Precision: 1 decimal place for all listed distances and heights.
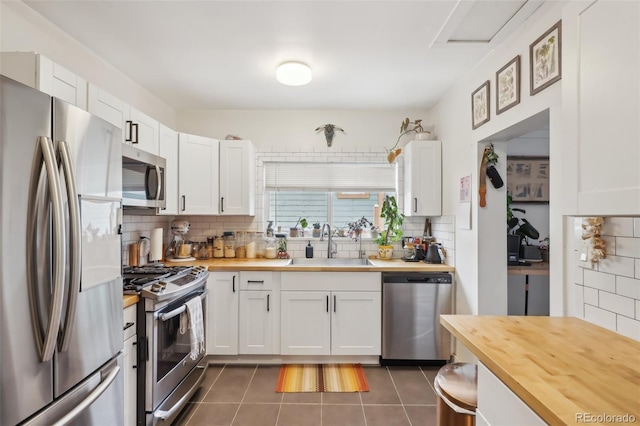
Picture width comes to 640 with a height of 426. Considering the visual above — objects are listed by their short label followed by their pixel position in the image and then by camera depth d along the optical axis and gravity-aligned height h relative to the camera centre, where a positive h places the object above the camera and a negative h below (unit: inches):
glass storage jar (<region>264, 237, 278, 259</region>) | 130.8 -14.2
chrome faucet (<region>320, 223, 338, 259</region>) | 133.4 -13.3
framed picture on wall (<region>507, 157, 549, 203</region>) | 121.0 +14.8
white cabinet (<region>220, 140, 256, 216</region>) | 124.2 +15.8
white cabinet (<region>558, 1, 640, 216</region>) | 36.1 +14.8
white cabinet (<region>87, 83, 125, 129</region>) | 70.9 +27.3
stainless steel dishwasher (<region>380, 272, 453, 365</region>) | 107.8 -36.2
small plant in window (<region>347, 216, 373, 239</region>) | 134.3 -4.5
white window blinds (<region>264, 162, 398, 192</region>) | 138.3 +18.1
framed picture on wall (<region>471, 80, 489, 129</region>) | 87.4 +33.4
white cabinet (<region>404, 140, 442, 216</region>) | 122.3 +15.9
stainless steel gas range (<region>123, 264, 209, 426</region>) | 70.9 -32.6
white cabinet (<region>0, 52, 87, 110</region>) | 55.5 +27.2
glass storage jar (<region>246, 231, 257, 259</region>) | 130.9 -14.1
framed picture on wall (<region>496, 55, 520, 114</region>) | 74.0 +33.5
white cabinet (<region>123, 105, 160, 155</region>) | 85.6 +25.7
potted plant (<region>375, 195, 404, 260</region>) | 130.6 -5.6
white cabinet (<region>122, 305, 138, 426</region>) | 66.7 -33.9
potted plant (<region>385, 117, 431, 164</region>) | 126.0 +36.7
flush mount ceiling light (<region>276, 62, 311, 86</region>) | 91.2 +43.8
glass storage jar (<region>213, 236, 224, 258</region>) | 129.9 -14.1
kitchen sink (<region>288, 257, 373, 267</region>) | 129.6 -19.7
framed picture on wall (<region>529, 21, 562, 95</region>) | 60.9 +33.7
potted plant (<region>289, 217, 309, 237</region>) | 136.3 -6.5
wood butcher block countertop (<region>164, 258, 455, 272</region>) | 108.3 -18.5
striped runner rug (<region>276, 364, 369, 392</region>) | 95.9 -54.5
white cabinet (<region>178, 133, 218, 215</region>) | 116.0 +15.9
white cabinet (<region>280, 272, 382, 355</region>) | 109.3 -35.7
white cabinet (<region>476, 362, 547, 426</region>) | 33.9 -23.3
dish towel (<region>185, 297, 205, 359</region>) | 85.0 -32.1
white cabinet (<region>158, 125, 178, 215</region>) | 105.8 +18.8
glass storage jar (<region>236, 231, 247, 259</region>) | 133.8 -11.4
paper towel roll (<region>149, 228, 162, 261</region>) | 111.7 -10.4
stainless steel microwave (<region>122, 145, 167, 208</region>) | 75.8 +10.0
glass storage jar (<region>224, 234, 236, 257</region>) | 130.3 -13.2
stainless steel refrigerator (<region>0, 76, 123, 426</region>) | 37.1 -6.7
